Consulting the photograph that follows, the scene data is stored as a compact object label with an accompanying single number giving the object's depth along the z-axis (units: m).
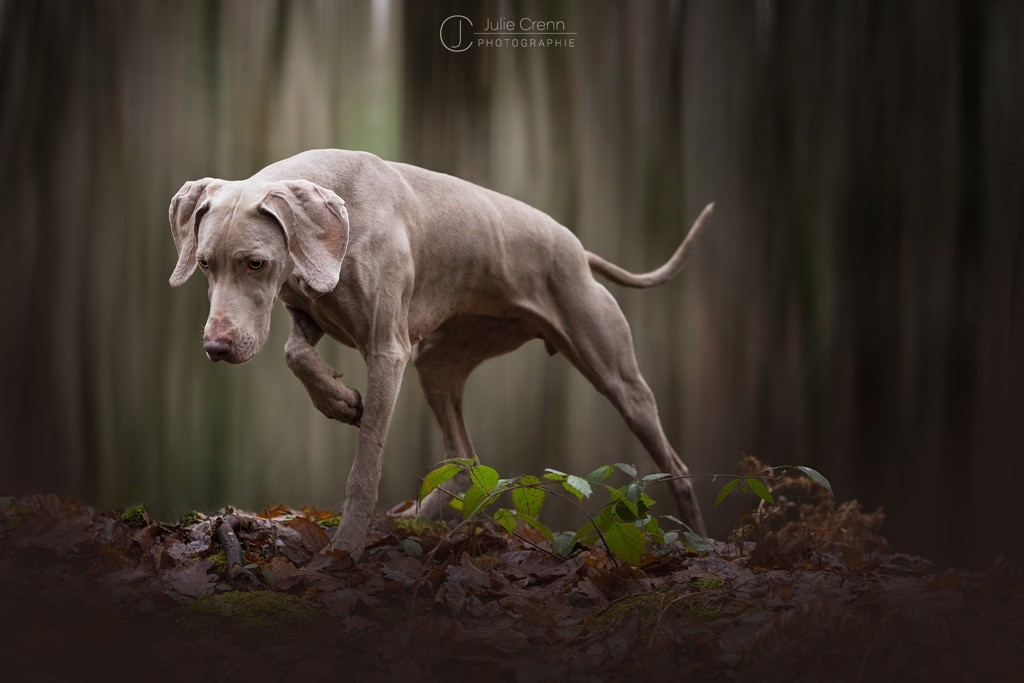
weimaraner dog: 3.00
